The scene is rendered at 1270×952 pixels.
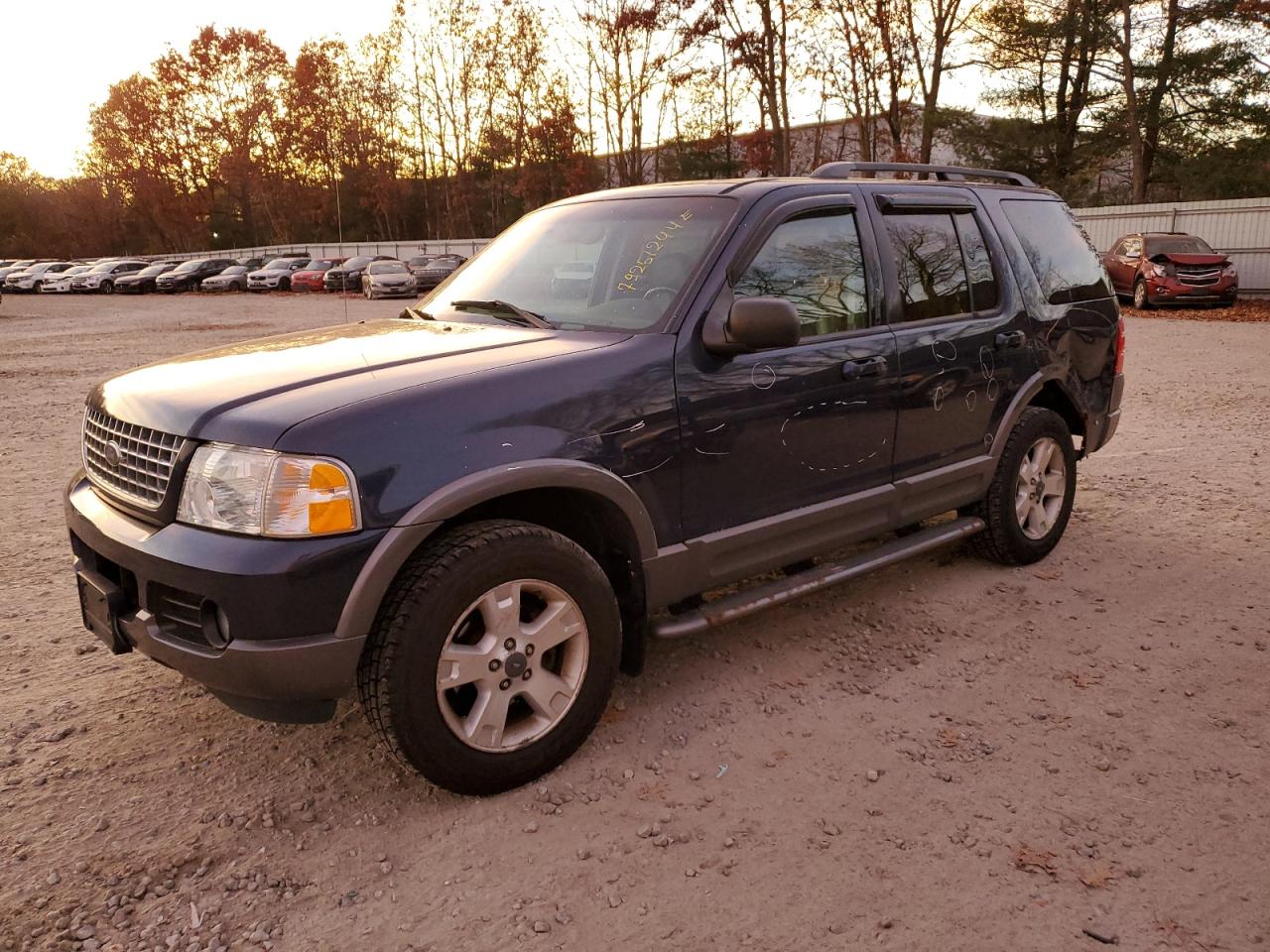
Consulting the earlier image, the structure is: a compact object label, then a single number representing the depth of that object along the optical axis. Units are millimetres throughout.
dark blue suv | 2801
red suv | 20672
